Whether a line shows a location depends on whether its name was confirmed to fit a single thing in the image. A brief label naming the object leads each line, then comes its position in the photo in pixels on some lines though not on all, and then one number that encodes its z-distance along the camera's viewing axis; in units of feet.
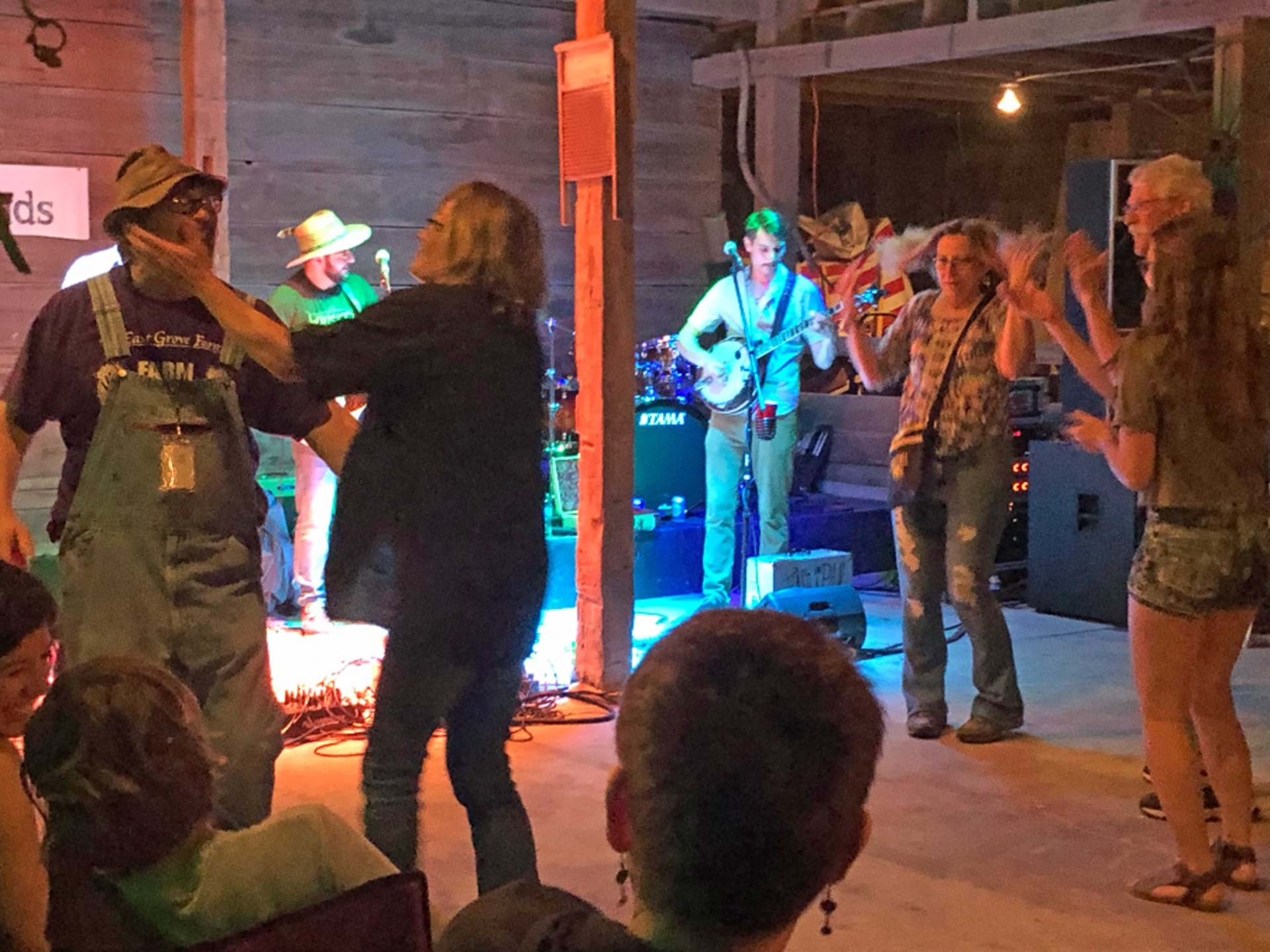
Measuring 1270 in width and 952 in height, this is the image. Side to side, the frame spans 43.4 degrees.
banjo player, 23.99
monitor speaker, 20.05
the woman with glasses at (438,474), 9.63
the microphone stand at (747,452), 23.71
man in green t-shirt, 22.65
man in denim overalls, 9.64
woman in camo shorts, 11.83
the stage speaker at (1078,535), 23.04
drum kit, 27.02
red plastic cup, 23.82
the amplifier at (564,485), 24.79
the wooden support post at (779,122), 29.60
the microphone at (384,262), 25.53
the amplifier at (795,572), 21.39
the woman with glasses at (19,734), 6.39
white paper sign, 23.39
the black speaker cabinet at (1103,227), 23.58
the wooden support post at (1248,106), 23.99
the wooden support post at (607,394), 18.37
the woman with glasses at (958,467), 16.62
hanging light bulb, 33.50
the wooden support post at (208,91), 23.58
